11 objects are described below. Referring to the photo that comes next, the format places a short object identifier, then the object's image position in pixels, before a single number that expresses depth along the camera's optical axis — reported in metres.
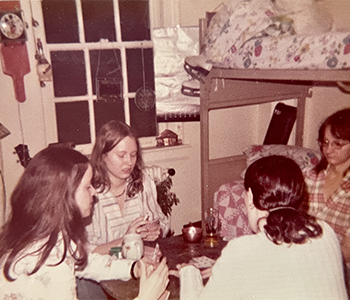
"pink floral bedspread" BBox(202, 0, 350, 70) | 1.31
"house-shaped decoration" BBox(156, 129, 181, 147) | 2.57
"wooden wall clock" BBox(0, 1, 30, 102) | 1.96
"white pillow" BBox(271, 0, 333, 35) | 1.71
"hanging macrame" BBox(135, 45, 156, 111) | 2.47
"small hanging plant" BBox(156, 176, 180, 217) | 2.38
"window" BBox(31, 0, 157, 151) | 2.17
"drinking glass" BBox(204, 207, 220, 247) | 1.33
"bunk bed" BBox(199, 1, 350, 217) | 1.64
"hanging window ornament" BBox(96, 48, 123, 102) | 2.35
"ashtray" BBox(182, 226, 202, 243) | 1.32
